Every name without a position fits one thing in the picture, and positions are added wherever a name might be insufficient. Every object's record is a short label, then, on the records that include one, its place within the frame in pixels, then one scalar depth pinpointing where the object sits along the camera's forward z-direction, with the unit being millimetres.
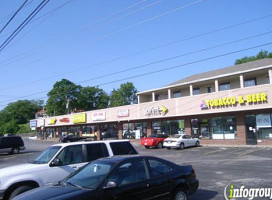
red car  29859
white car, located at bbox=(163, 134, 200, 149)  27331
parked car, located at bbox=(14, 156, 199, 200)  5516
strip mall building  27289
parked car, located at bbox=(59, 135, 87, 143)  40456
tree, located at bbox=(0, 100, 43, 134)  139000
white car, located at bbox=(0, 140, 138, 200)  7559
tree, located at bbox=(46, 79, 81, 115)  91875
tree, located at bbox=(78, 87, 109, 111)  99250
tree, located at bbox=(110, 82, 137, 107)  99825
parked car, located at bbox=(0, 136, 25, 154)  30844
